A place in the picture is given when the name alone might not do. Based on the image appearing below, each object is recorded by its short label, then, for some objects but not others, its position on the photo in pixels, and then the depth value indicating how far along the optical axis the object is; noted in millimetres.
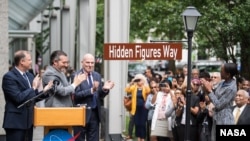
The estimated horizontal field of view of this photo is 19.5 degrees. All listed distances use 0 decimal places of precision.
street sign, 13945
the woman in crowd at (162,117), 15680
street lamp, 12391
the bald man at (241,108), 11258
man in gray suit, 10961
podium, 9867
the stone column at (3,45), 13516
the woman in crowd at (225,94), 10883
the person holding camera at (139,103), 18625
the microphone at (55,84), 10138
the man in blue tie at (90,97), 12109
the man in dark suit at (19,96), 10391
